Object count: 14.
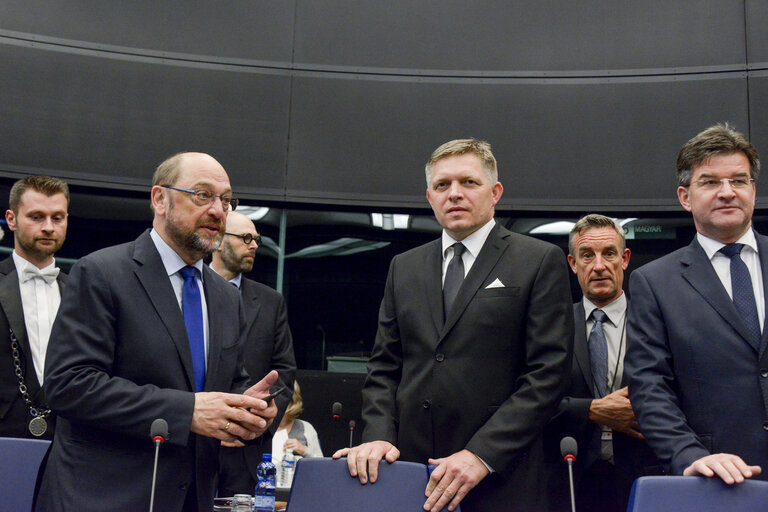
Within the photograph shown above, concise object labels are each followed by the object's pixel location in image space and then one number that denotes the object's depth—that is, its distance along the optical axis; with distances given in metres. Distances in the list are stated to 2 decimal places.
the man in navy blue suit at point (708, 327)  1.95
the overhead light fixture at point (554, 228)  5.11
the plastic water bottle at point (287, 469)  3.95
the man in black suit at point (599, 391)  2.47
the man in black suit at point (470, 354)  1.96
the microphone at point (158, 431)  1.68
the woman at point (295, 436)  4.29
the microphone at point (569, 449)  1.71
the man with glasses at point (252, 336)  3.12
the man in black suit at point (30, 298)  2.77
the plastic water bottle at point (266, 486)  2.70
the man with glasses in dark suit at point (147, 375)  1.78
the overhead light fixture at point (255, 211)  5.18
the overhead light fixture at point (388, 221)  5.20
